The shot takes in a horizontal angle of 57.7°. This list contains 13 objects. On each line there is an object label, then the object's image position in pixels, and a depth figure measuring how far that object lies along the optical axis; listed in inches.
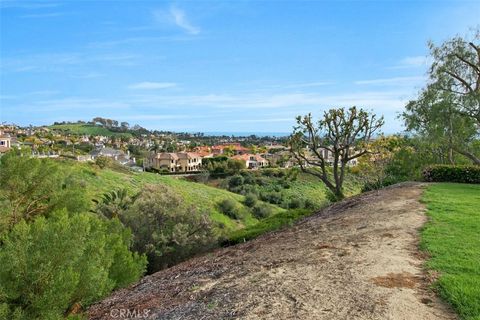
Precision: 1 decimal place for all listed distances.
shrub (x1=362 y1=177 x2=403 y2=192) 814.5
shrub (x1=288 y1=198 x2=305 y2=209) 1573.5
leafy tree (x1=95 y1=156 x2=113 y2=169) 1598.9
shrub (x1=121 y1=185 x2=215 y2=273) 721.6
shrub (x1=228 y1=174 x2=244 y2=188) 2195.0
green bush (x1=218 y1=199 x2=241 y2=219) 1322.6
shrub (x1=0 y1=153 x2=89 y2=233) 515.7
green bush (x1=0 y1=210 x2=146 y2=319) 265.9
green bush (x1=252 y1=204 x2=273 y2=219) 1421.0
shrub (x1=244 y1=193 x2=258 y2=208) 1508.4
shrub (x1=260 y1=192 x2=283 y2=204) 1743.5
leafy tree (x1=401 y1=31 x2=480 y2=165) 685.3
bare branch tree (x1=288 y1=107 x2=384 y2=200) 689.6
